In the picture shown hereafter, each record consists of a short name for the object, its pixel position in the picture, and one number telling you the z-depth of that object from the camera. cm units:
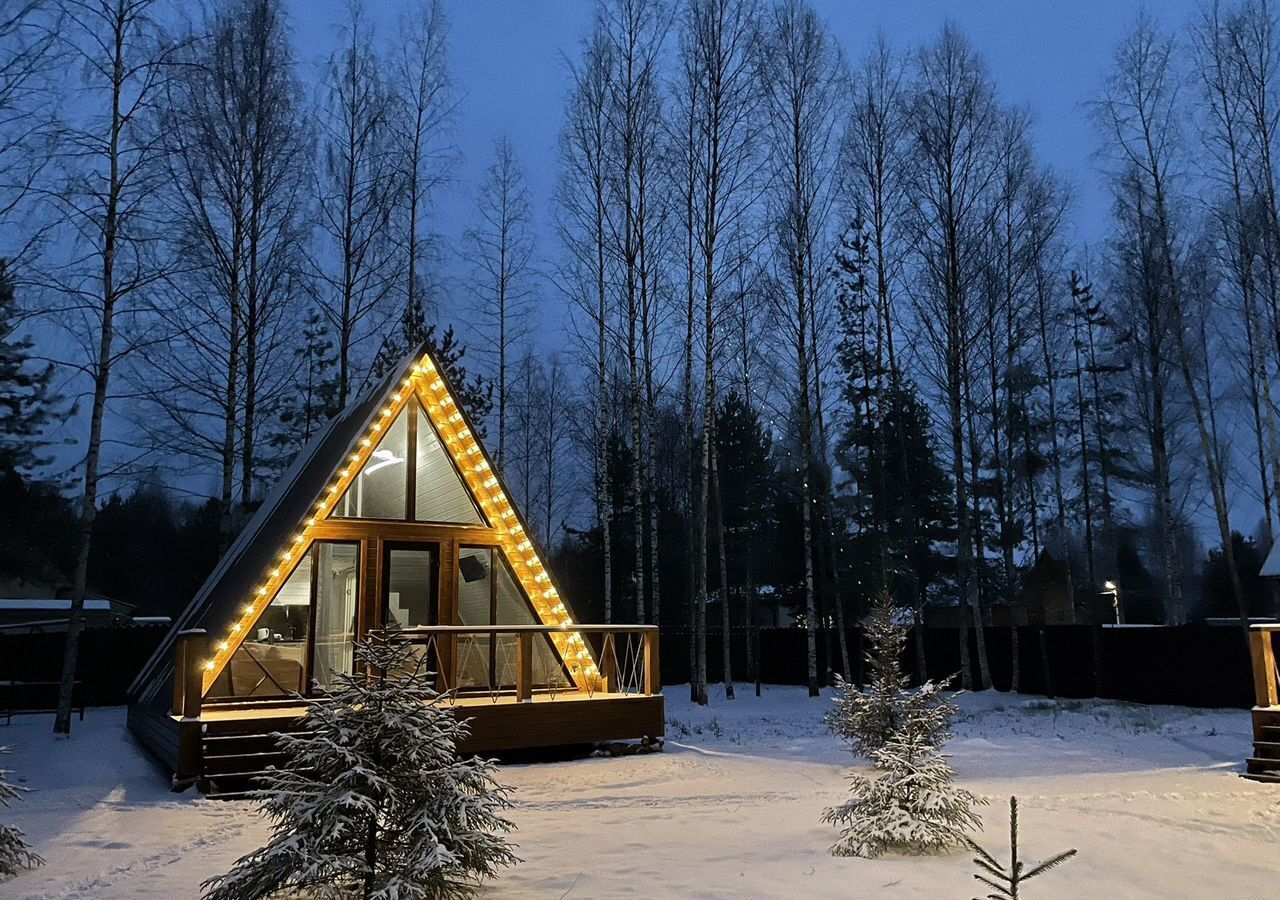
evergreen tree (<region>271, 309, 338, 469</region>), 2314
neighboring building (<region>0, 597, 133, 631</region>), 2683
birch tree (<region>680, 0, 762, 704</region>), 1864
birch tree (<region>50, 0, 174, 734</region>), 1220
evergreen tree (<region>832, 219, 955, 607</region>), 2205
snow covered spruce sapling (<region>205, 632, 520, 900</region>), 421
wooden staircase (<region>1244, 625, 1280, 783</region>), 873
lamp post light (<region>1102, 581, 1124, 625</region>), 2428
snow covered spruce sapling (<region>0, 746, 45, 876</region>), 539
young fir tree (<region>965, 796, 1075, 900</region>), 301
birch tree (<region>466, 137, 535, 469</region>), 2261
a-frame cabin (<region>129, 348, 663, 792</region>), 957
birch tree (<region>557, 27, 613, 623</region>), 1986
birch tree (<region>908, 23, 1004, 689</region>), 1934
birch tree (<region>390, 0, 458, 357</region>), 1959
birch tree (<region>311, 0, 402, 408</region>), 1853
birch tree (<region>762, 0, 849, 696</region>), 2034
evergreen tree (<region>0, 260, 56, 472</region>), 2156
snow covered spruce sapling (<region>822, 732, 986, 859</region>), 568
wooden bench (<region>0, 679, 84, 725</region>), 1452
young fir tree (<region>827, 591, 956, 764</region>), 716
